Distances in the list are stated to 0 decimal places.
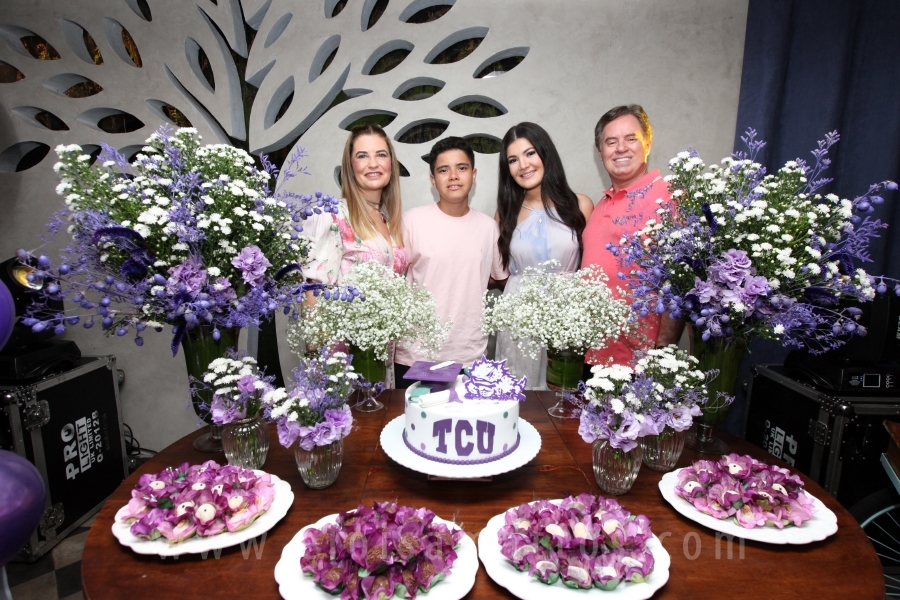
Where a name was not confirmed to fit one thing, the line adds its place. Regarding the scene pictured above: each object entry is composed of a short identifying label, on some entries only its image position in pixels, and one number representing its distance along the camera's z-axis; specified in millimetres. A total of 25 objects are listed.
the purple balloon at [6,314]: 1399
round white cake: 1381
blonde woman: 2520
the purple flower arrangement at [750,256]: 1476
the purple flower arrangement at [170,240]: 1446
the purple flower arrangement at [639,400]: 1283
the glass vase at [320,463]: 1354
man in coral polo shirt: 2449
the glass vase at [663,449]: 1464
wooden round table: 1033
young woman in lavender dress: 2709
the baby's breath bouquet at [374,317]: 1910
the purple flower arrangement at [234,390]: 1381
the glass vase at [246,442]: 1435
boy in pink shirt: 2752
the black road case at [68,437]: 2504
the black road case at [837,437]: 2291
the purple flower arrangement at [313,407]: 1294
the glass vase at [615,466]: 1339
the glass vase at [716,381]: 1612
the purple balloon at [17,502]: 1277
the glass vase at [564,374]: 1915
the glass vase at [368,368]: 1989
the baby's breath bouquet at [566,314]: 1805
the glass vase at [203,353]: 1611
